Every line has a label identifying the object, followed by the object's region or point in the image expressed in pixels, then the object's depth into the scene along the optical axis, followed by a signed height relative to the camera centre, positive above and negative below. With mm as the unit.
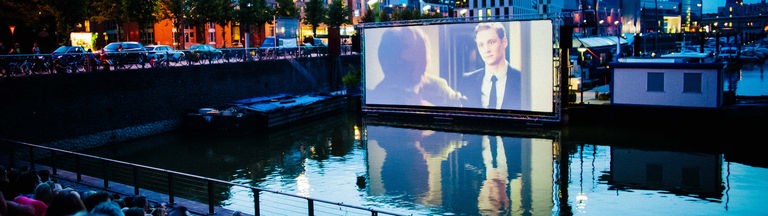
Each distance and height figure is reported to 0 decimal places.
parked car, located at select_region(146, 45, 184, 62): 33291 -160
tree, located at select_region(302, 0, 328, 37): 65000 +3335
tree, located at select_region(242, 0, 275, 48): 54672 +2863
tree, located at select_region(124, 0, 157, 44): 44781 +2594
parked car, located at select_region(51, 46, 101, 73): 27391 -281
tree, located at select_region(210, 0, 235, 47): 52344 +2820
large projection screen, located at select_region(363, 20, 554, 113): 30938 -914
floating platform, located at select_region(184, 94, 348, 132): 31172 -2886
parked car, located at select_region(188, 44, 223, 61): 35162 -154
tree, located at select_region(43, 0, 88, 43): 38156 +2185
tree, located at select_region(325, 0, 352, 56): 67812 +3247
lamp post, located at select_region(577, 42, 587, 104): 48903 -357
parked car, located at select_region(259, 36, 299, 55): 42094 +317
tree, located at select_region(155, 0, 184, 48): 51469 +3042
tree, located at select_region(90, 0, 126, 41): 44416 +2616
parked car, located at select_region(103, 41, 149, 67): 30683 -193
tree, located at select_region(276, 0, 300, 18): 61281 +3493
